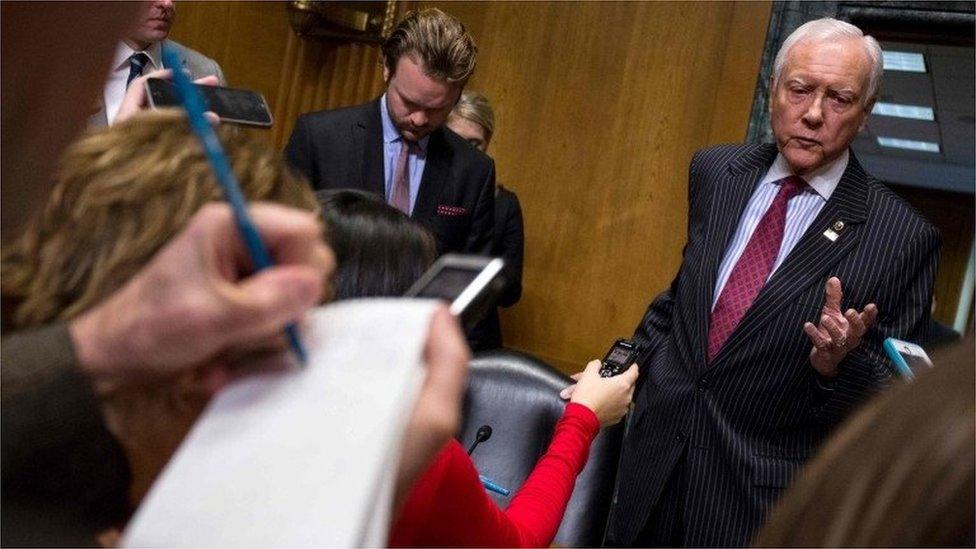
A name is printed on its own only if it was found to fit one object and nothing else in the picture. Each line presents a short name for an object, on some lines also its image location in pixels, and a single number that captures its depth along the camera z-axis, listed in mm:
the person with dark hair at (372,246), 1114
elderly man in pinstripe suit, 2199
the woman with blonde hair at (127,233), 556
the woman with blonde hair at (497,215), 3506
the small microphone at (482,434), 1791
